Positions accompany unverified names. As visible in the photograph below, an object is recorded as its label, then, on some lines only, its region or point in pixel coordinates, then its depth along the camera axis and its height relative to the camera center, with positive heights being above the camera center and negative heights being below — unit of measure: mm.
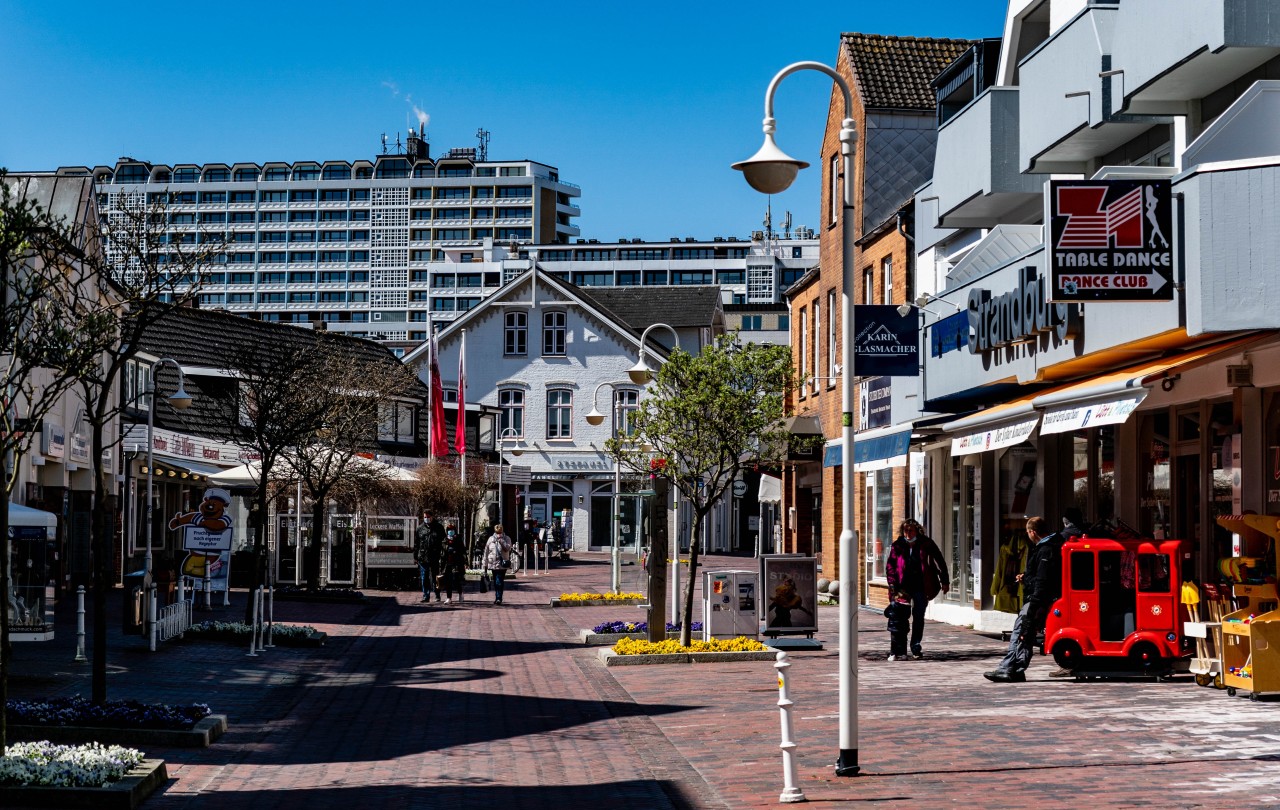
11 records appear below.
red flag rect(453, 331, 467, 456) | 49812 +2478
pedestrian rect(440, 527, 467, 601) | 34719 -1382
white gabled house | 69250 +5126
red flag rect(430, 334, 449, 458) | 47312 +2287
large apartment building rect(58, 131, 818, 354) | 150625 +25301
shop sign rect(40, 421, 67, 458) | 31734 +1107
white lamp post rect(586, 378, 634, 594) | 35750 -1268
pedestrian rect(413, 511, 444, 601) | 34906 -1030
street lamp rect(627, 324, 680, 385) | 32734 +2507
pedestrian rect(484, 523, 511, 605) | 34681 -1241
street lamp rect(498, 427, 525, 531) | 66812 +2516
